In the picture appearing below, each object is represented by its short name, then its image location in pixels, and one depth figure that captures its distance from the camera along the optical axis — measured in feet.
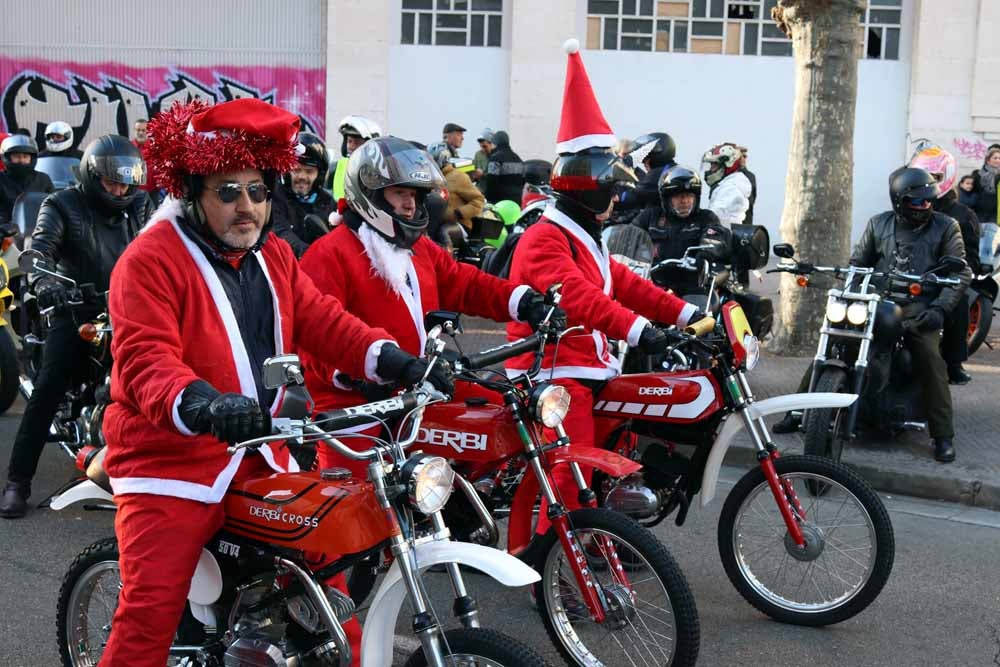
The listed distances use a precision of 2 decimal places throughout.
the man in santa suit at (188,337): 10.73
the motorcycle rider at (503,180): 55.26
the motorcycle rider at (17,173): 37.99
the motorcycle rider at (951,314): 26.40
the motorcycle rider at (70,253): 21.06
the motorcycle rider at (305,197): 25.65
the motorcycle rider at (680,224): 28.22
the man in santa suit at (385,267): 15.06
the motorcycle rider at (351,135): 34.09
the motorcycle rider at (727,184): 36.47
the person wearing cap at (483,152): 56.21
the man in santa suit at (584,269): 16.65
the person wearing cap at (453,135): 57.26
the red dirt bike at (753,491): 15.96
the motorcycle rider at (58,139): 42.01
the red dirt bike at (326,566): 10.02
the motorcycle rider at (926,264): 24.52
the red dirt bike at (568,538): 13.28
